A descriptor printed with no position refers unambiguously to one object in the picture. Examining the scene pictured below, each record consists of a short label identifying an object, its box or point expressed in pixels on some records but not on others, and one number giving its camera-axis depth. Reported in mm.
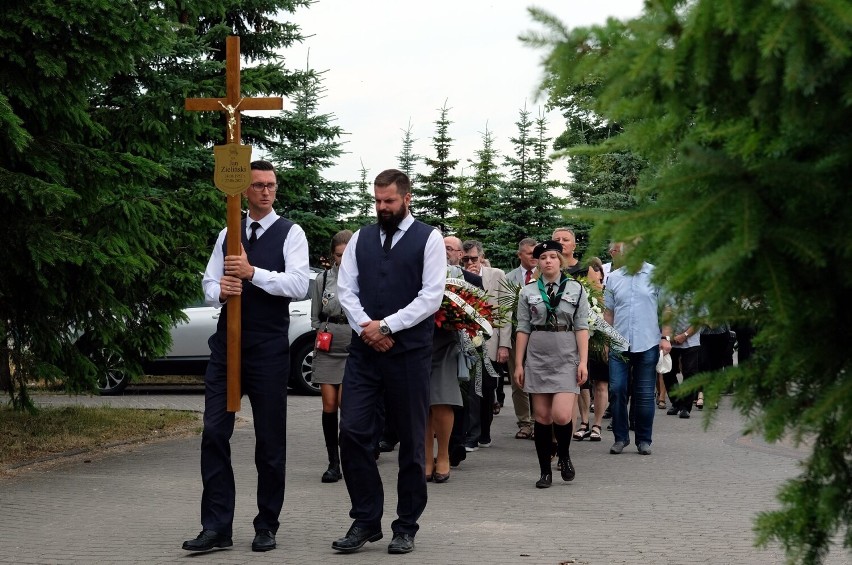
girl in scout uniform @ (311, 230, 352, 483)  10281
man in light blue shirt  11992
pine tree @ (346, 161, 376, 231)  26672
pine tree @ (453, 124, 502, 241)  36625
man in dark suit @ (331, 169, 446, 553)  6910
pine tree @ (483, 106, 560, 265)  32969
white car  17984
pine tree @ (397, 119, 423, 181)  39031
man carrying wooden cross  6895
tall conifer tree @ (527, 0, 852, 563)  2693
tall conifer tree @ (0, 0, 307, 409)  9875
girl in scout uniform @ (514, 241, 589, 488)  9711
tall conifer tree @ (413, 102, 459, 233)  38719
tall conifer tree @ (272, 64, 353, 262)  22625
